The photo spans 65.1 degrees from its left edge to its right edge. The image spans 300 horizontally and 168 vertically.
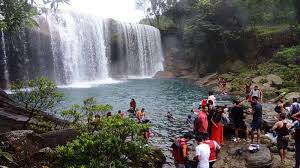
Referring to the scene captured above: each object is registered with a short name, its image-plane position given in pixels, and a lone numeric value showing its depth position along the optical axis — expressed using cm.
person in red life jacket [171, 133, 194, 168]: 705
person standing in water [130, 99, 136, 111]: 1688
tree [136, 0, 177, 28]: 4921
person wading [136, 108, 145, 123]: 1459
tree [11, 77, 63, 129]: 836
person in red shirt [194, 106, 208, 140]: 862
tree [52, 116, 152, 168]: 546
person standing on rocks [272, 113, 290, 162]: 846
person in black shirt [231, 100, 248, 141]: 1005
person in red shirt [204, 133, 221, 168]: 675
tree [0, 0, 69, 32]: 696
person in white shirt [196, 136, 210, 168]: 652
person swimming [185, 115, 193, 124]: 1477
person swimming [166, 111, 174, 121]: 1557
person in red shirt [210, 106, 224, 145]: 929
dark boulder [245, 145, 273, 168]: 845
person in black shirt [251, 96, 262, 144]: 961
